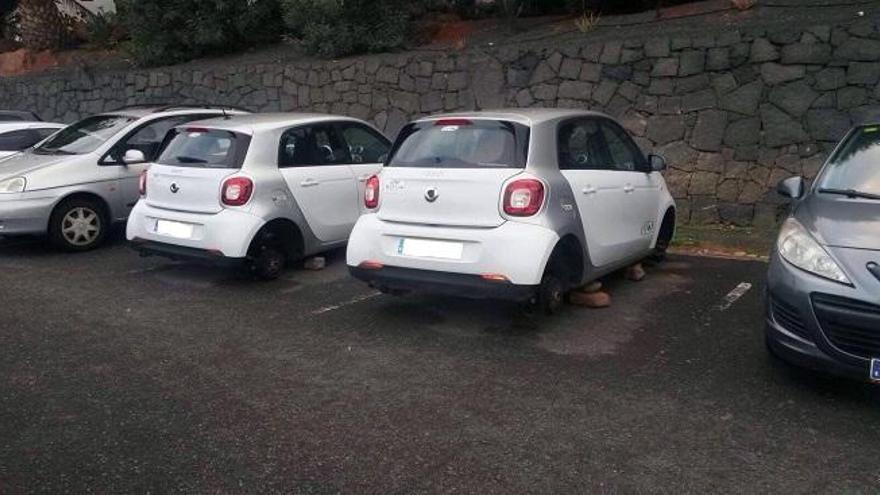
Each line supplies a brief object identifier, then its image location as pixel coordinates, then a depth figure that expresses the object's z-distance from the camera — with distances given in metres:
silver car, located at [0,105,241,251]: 8.17
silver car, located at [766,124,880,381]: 3.99
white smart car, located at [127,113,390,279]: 6.82
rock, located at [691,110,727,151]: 9.80
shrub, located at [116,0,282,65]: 15.55
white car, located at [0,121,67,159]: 10.88
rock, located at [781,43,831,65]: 9.20
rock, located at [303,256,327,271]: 7.66
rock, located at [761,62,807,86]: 9.35
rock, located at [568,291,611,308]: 6.23
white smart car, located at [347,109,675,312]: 5.30
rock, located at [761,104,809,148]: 9.37
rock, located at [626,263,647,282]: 7.12
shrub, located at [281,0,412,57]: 13.40
